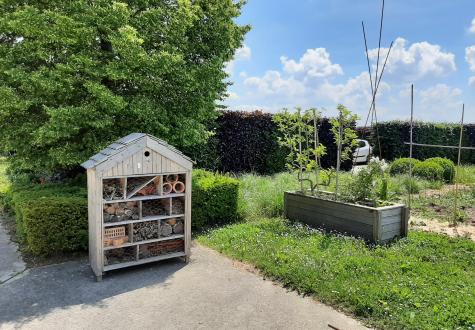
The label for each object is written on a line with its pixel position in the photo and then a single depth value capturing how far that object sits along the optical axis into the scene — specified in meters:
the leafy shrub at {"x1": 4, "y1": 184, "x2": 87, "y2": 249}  5.57
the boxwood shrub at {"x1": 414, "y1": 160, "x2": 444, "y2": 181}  12.45
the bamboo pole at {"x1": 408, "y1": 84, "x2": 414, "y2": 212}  7.71
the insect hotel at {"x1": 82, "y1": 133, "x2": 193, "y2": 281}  4.99
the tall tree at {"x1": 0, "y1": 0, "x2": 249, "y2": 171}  6.54
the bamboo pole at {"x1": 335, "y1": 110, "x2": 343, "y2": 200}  7.03
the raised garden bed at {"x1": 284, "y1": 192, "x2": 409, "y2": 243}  6.19
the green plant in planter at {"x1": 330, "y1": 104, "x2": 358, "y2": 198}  6.98
